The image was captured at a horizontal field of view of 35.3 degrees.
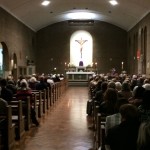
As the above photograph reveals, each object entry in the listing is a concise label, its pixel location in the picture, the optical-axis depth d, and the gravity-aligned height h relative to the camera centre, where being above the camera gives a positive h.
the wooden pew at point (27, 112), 6.21 -1.08
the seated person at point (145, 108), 3.55 -0.57
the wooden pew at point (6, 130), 4.63 -1.15
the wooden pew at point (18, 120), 5.42 -1.14
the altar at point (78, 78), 19.93 -0.56
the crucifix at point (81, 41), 22.09 +2.80
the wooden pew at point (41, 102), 7.82 -1.04
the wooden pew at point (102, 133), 3.30 -0.95
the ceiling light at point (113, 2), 15.06 +4.47
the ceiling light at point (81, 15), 20.10 +4.95
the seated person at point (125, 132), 2.65 -0.69
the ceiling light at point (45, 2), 15.22 +4.53
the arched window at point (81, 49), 22.42 +2.14
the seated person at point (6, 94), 6.14 -0.58
